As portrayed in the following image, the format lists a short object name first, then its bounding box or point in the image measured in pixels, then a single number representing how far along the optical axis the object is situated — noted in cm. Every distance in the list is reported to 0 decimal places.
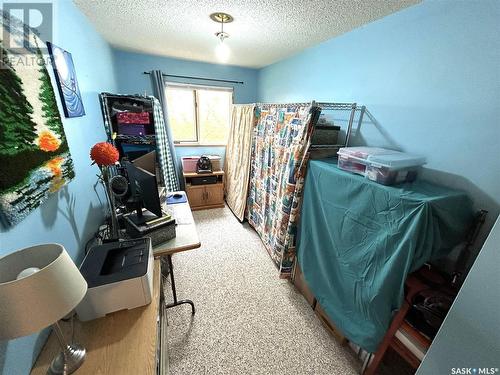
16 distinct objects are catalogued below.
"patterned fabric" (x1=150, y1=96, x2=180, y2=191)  257
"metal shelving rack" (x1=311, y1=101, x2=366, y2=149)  165
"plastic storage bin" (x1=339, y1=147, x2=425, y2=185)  115
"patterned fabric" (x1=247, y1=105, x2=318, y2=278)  171
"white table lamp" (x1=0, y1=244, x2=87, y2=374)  48
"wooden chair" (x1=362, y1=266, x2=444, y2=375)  104
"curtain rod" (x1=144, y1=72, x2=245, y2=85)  306
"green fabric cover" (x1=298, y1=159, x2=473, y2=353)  99
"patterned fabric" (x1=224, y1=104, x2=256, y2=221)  284
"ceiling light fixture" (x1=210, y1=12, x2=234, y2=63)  160
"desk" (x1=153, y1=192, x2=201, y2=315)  128
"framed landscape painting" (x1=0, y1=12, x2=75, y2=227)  70
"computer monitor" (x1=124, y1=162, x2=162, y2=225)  119
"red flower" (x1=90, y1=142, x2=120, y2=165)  123
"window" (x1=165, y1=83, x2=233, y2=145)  337
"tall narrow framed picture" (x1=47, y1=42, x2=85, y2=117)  115
